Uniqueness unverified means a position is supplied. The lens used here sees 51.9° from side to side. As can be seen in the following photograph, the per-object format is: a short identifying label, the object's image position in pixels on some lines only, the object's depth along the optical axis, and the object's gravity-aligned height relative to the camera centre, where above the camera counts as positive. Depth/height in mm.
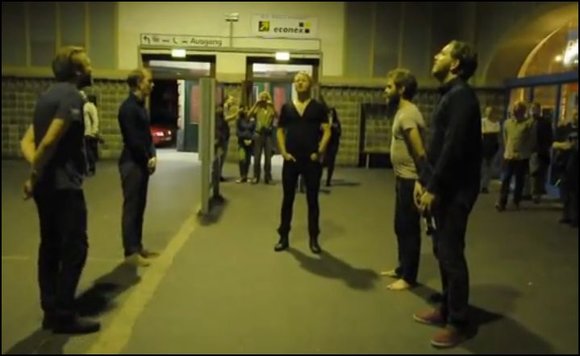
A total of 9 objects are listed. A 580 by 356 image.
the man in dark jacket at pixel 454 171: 2082 -198
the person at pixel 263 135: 6408 -285
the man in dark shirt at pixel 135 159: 3076 -285
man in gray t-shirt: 2684 -225
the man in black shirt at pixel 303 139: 3469 -162
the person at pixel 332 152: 6890 -467
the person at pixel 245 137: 6700 -310
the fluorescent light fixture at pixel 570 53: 5809 +696
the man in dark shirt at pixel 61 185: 1985 -281
